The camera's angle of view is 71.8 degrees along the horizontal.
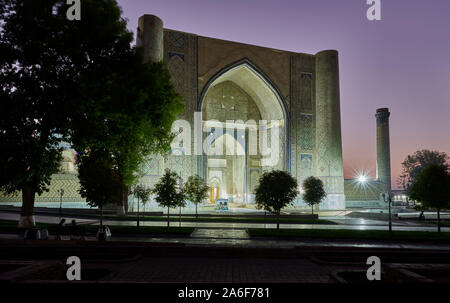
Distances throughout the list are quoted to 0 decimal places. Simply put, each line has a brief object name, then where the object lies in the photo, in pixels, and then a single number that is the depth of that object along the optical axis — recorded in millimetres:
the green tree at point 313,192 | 22438
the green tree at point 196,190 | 19203
